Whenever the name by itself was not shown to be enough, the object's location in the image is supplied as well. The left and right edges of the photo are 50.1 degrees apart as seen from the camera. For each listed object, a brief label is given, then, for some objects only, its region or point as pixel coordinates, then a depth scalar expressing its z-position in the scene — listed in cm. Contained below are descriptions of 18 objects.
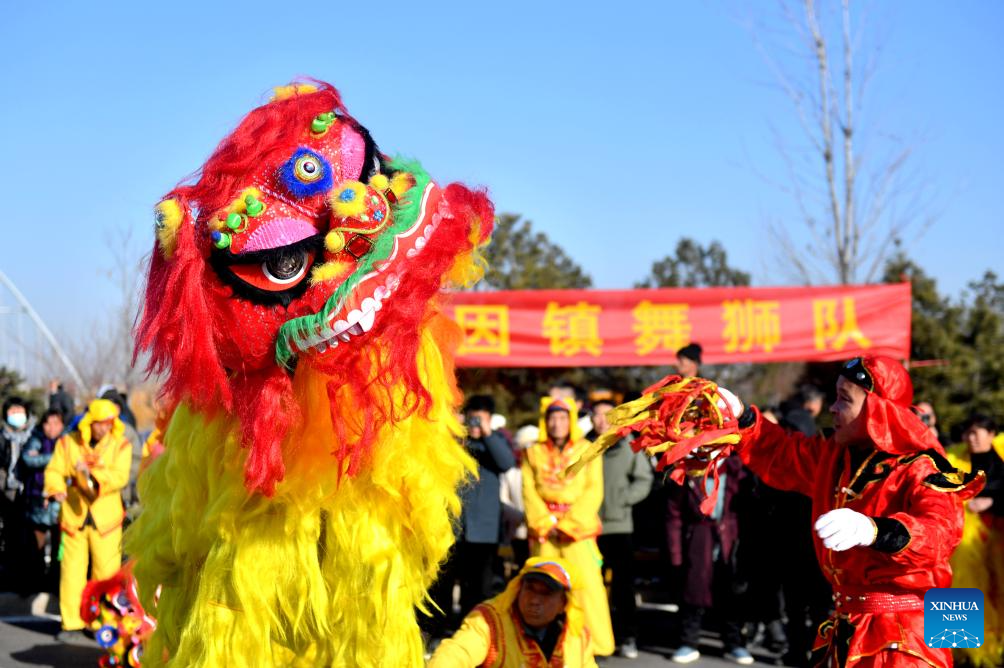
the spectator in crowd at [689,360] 662
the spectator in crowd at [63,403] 874
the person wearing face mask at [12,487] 866
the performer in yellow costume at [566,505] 607
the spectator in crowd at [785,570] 662
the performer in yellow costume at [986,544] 646
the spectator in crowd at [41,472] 790
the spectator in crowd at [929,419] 769
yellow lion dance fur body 301
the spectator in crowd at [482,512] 686
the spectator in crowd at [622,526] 691
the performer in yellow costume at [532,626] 448
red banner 966
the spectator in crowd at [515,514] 760
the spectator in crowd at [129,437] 785
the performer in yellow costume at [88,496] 708
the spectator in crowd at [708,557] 684
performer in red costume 329
